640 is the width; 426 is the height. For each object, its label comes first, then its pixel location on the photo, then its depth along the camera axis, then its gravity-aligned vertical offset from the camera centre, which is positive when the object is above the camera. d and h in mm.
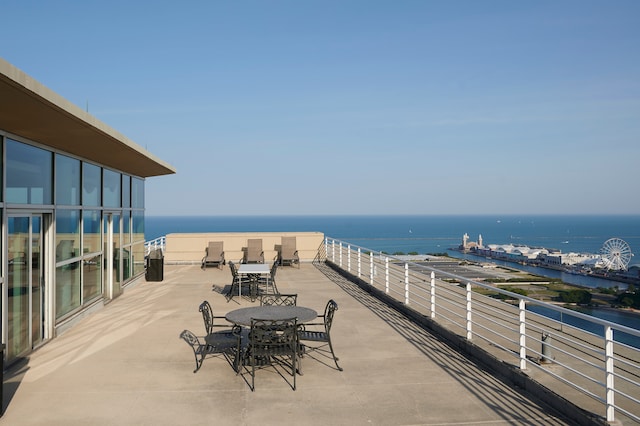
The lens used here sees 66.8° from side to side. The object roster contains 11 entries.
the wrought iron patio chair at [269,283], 10620 -1639
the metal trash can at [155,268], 13070 -1446
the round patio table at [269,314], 5633 -1214
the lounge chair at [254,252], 15045 -1217
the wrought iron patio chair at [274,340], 5109 -1344
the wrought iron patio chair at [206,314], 5640 -1161
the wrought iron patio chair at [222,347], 5520 -1617
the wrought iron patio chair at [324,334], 5707 -1452
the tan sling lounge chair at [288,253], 16219 -1287
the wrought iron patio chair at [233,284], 10261 -1576
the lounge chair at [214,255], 15875 -1361
